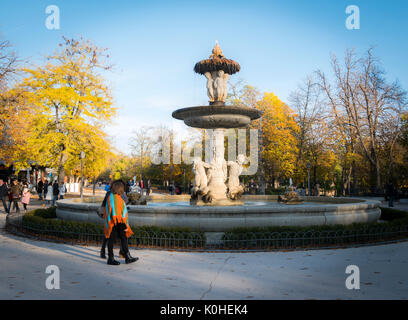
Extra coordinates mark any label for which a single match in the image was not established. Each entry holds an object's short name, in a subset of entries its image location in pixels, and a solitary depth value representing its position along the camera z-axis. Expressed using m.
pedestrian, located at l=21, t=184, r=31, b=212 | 17.88
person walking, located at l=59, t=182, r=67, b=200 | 23.34
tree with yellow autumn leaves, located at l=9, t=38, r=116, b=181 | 27.03
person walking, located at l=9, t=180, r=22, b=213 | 16.77
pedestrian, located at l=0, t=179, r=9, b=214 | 17.00
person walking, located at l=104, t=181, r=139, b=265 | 7.14
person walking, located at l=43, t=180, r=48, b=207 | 25.24
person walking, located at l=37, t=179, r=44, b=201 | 28.14
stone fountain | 9.46
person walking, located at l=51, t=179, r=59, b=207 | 22.03
